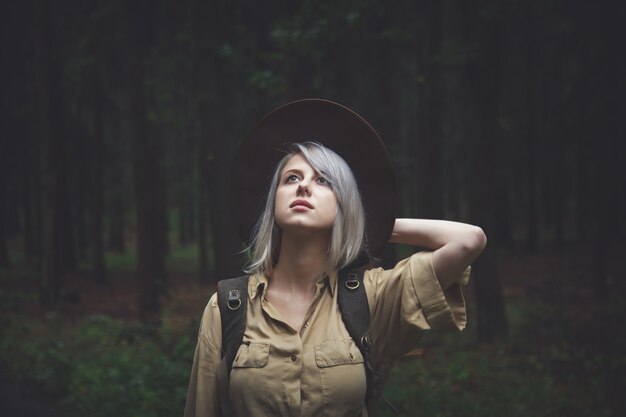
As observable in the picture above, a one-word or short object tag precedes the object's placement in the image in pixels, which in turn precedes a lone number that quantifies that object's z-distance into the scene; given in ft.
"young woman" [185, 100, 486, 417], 8.23
